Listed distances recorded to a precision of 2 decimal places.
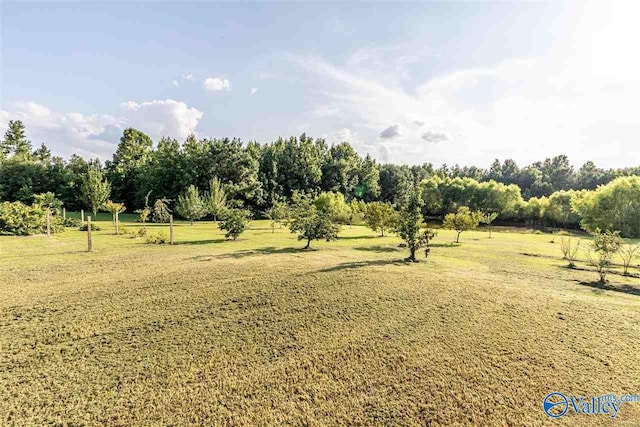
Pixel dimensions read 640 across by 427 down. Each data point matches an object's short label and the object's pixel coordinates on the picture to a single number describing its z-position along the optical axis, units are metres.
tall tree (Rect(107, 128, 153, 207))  48.68
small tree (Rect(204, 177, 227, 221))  36.12
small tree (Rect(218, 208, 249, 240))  22.19
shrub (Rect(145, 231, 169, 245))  19.50
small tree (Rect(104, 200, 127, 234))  23.38
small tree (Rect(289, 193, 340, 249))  19.08
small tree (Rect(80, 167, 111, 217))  34.75
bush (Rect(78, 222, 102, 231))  25.31
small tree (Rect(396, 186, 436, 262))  16.03
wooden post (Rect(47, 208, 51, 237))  20.20
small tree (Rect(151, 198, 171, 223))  29.84
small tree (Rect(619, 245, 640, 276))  15.47
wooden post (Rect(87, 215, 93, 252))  15.53
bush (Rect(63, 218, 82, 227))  27.08
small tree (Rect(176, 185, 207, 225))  34.35
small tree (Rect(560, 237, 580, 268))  17.12
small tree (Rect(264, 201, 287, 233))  32.66
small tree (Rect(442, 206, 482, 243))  26.53
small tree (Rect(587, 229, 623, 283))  13.77
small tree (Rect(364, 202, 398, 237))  28.76
